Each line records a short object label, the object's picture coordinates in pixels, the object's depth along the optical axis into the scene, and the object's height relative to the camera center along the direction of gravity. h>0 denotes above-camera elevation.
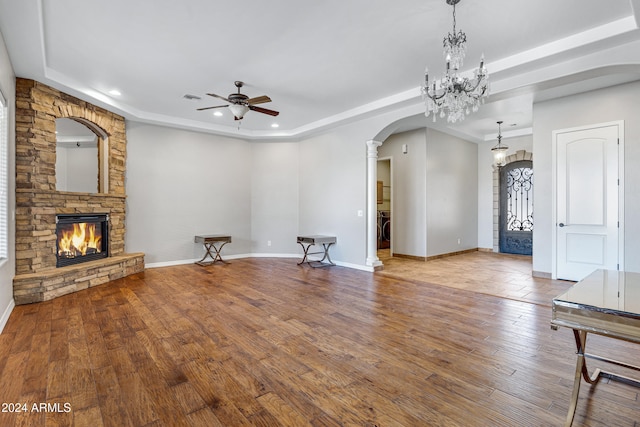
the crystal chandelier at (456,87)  2.78 +1.24
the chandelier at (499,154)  6.82 +1.28
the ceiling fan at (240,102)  4.25 +1.51
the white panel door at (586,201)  4.44 +0.17
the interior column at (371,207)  5.82 +0.10
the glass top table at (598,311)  1.34 -0.44
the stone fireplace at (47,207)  3.95 +0.09
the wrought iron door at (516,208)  7.57 +0.10
